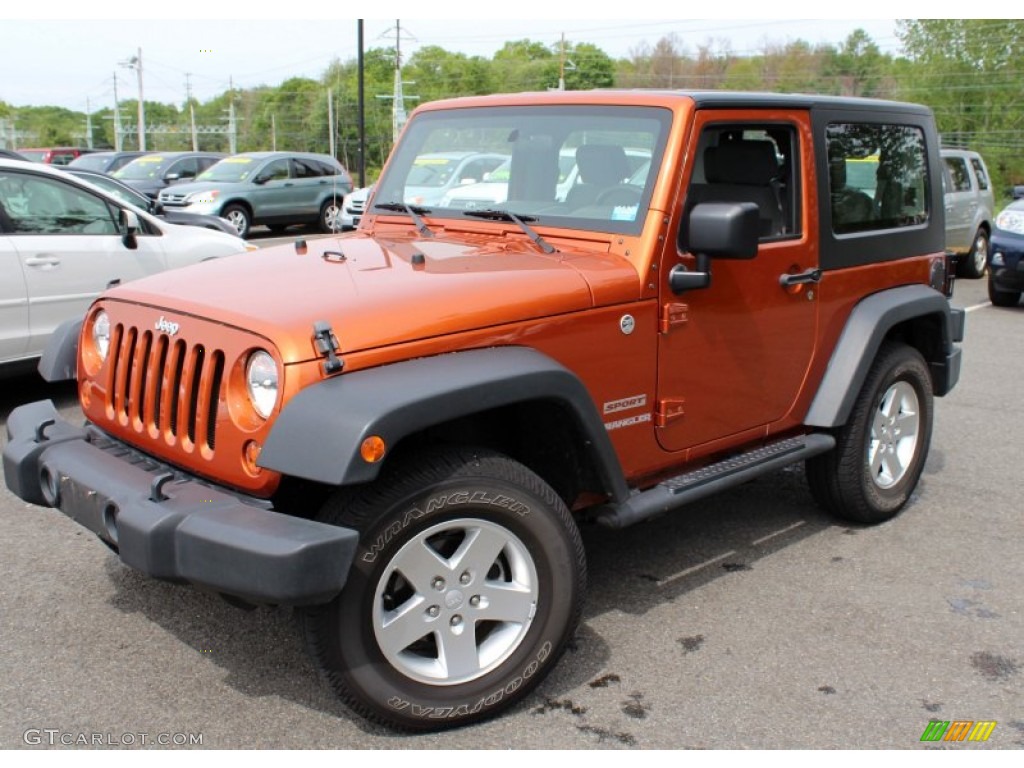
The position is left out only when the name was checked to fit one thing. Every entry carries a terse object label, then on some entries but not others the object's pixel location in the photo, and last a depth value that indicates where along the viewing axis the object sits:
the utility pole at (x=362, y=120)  23.47
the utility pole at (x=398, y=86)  32.11
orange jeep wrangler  2.91
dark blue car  11.95
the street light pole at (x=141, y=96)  59.76
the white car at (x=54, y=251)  6.64
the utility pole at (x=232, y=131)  57.04
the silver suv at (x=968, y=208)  14.52
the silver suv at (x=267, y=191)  19.20
